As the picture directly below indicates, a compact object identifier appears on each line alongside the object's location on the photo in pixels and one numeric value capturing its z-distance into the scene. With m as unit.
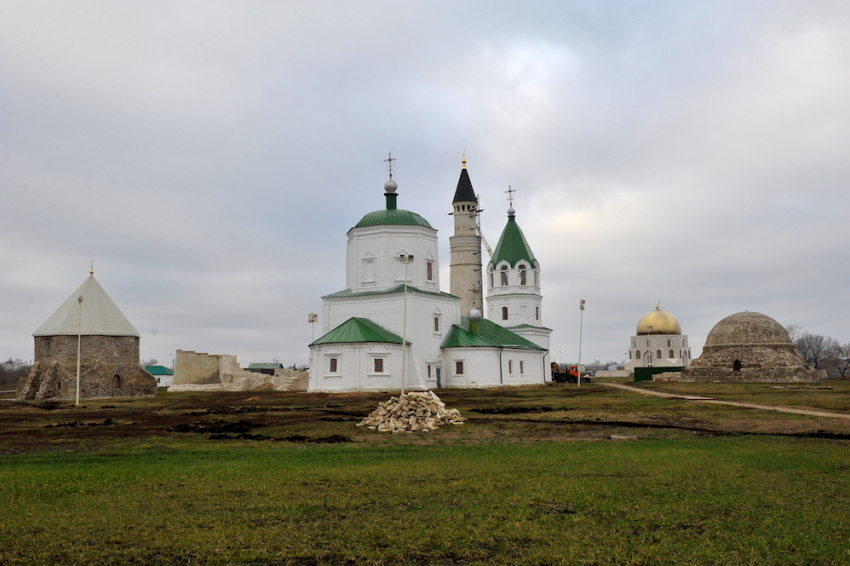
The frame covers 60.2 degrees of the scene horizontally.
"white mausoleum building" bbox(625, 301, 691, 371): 103.56
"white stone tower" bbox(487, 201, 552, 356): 71.81
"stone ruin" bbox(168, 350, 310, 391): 59.08
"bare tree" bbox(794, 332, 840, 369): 111.62
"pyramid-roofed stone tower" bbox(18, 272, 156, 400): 44.81
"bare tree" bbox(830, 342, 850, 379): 106.06
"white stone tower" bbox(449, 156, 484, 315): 70.75
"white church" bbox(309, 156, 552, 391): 47.09
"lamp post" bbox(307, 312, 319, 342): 64.75
